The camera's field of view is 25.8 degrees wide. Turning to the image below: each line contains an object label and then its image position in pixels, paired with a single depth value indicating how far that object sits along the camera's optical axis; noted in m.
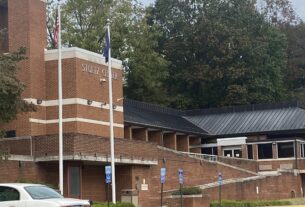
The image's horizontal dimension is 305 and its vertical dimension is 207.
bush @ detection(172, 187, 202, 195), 41.97
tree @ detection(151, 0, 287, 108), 83.77
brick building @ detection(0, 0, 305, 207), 37.53
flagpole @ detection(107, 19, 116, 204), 35.45
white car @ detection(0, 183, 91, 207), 18.20
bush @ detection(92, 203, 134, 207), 32.81
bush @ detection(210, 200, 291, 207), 42.52
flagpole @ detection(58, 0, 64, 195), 32.28
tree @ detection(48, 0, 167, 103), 72.81
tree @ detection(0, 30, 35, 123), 28.94
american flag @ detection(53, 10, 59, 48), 33.22
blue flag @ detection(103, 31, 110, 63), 37.22
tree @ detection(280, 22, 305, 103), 96.56
